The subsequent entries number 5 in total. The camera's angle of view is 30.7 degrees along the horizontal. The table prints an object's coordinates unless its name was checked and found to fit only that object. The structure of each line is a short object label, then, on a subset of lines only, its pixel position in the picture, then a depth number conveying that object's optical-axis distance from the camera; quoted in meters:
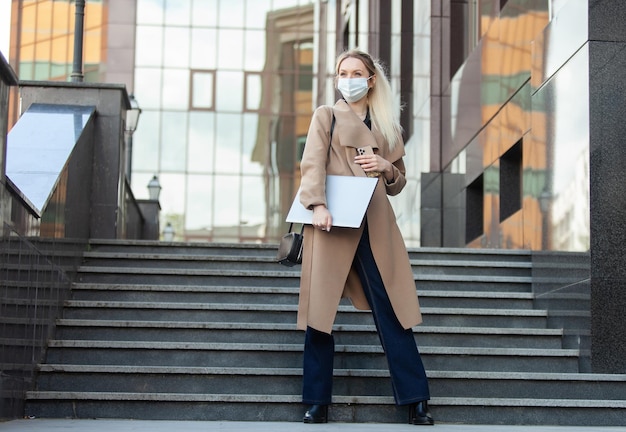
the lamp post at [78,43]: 12.12
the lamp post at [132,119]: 16.92
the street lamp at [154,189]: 24.23
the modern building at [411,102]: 8.33
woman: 6.70
